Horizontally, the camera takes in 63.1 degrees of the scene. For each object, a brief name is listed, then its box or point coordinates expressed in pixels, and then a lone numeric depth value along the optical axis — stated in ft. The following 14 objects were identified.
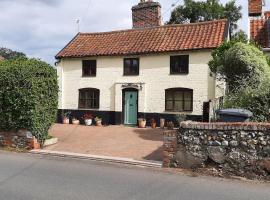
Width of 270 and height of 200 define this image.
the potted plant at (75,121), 44.40
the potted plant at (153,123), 40.29
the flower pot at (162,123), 40.14
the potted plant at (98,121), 43.00
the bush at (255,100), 21.19
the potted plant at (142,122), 40.48
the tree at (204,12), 70.56
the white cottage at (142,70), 39.09
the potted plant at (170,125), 38.77
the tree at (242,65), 25.35
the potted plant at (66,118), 45.26
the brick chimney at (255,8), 45.55
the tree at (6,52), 131.40
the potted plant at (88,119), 43.44
